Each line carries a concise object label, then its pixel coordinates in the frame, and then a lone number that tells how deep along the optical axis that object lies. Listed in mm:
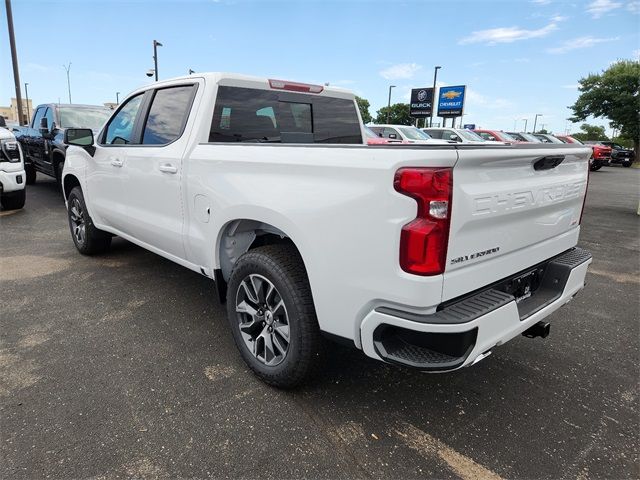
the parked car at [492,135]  20625
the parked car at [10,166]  7406
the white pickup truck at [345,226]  1915
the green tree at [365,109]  73444
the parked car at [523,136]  23448
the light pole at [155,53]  25719
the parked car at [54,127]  8461
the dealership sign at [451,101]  39156
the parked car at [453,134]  18312
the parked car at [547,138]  23516
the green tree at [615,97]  32750
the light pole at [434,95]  40244
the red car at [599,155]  25844
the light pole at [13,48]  17766
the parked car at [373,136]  13766
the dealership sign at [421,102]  42719
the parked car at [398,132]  15891
